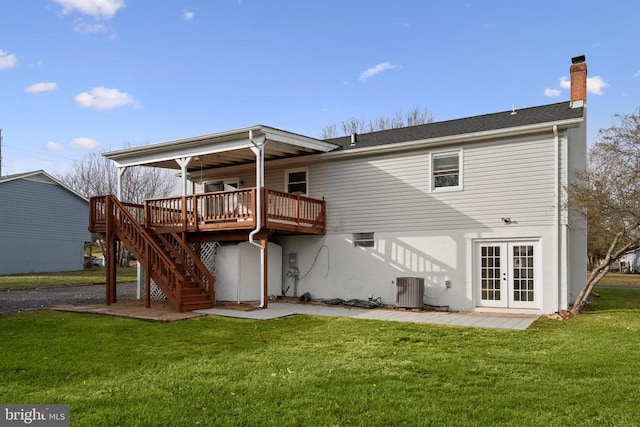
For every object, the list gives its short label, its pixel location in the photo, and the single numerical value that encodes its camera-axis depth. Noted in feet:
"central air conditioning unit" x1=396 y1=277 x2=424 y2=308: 40.60
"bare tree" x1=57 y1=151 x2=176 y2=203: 129.18
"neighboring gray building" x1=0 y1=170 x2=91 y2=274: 90.22
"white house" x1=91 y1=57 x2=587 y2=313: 37.86
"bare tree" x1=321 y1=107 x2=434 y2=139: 119.34
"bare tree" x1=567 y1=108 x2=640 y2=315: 34.83
